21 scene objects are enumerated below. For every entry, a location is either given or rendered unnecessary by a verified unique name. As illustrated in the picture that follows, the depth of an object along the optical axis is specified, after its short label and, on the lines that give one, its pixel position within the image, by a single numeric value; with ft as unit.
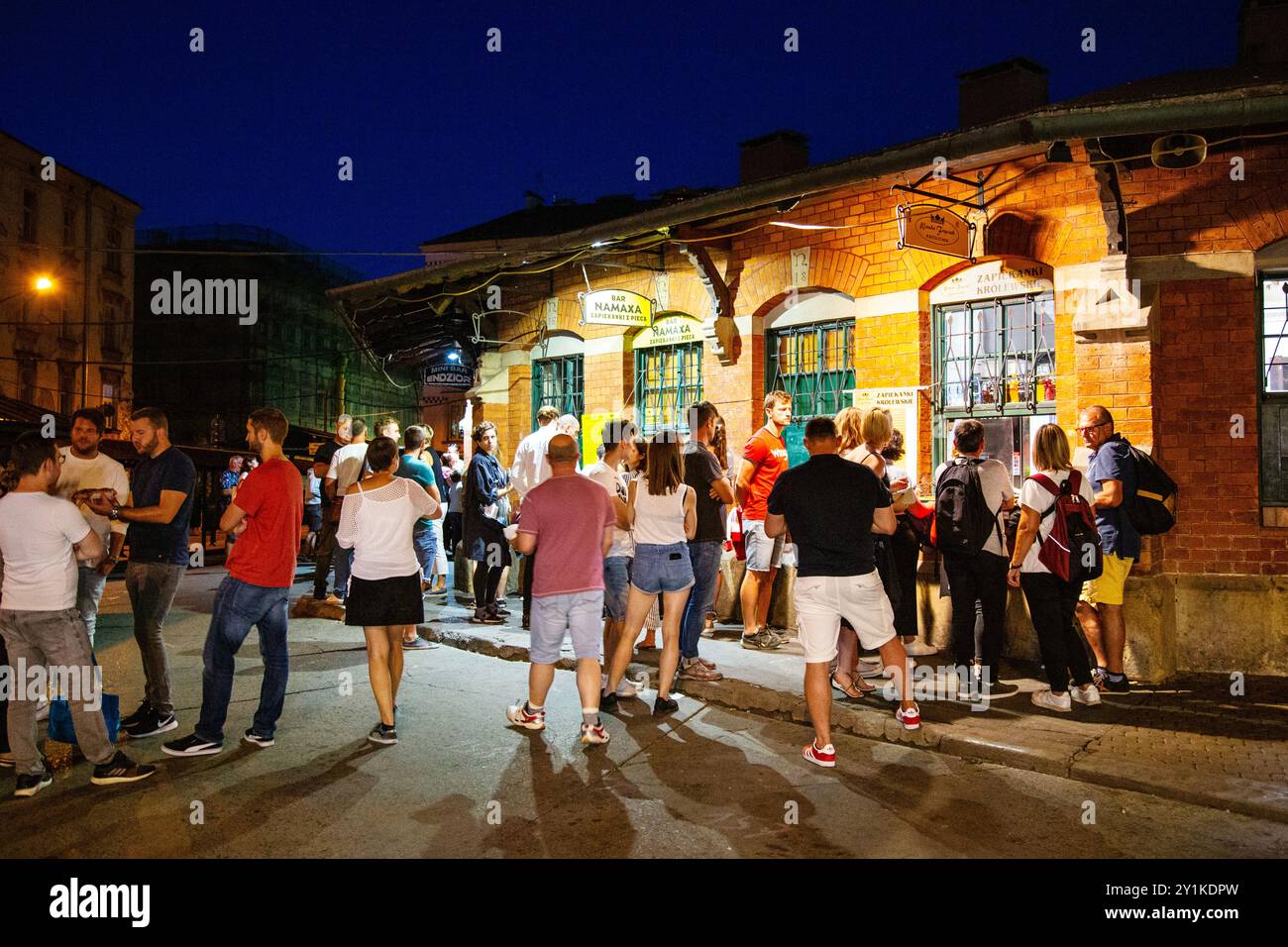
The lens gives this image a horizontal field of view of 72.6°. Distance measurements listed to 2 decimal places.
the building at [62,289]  111.45
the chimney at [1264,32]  30.14
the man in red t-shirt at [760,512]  26.14
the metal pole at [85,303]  123.65
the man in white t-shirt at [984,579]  21.30
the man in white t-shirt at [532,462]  28.48
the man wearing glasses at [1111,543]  22.59
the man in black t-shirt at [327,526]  32.81
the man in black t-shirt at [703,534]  22.94
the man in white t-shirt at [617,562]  21.85
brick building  24.41
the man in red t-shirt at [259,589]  17.87
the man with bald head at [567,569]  18.51
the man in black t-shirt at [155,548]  18.93
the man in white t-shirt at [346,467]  31.22
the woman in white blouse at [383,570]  18.35
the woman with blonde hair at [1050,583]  20.52
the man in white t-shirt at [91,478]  18.76
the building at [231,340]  154.81
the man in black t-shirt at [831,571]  17.53
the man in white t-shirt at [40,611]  15.49
